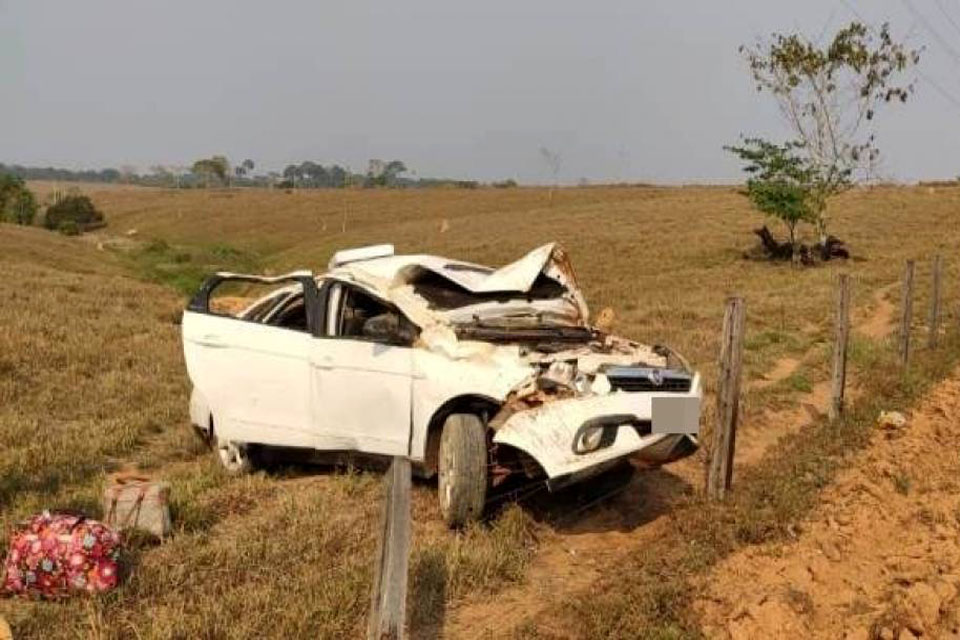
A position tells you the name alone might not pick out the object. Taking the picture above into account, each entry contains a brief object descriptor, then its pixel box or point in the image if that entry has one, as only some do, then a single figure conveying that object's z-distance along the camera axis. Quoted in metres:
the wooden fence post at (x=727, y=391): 6.04
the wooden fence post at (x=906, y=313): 10.82
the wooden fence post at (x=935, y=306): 12.64
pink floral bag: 4.68
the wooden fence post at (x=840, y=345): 8.55
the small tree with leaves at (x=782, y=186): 25.11
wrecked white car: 5.55
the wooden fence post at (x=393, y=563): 3.56
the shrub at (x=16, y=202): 66.69
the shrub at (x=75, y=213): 71.44
